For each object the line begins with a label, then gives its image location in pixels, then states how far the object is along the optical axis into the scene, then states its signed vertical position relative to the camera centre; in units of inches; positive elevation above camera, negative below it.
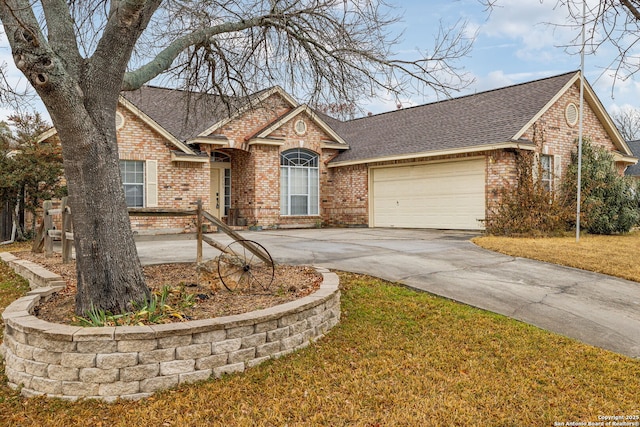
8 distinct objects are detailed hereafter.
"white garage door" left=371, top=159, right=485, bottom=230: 580.7 +8.9
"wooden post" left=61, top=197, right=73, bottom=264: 301.5 -22.5
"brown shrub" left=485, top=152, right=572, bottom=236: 520.4 -8.7
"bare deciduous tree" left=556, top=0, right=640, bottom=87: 175.8 +66.8
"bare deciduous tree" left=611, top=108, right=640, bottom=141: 1852.9 +325.6
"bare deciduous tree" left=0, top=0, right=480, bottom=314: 169.5 +72.9
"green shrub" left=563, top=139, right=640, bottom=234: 581.9 +10.3
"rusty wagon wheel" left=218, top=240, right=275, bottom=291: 224.5 -36.1
